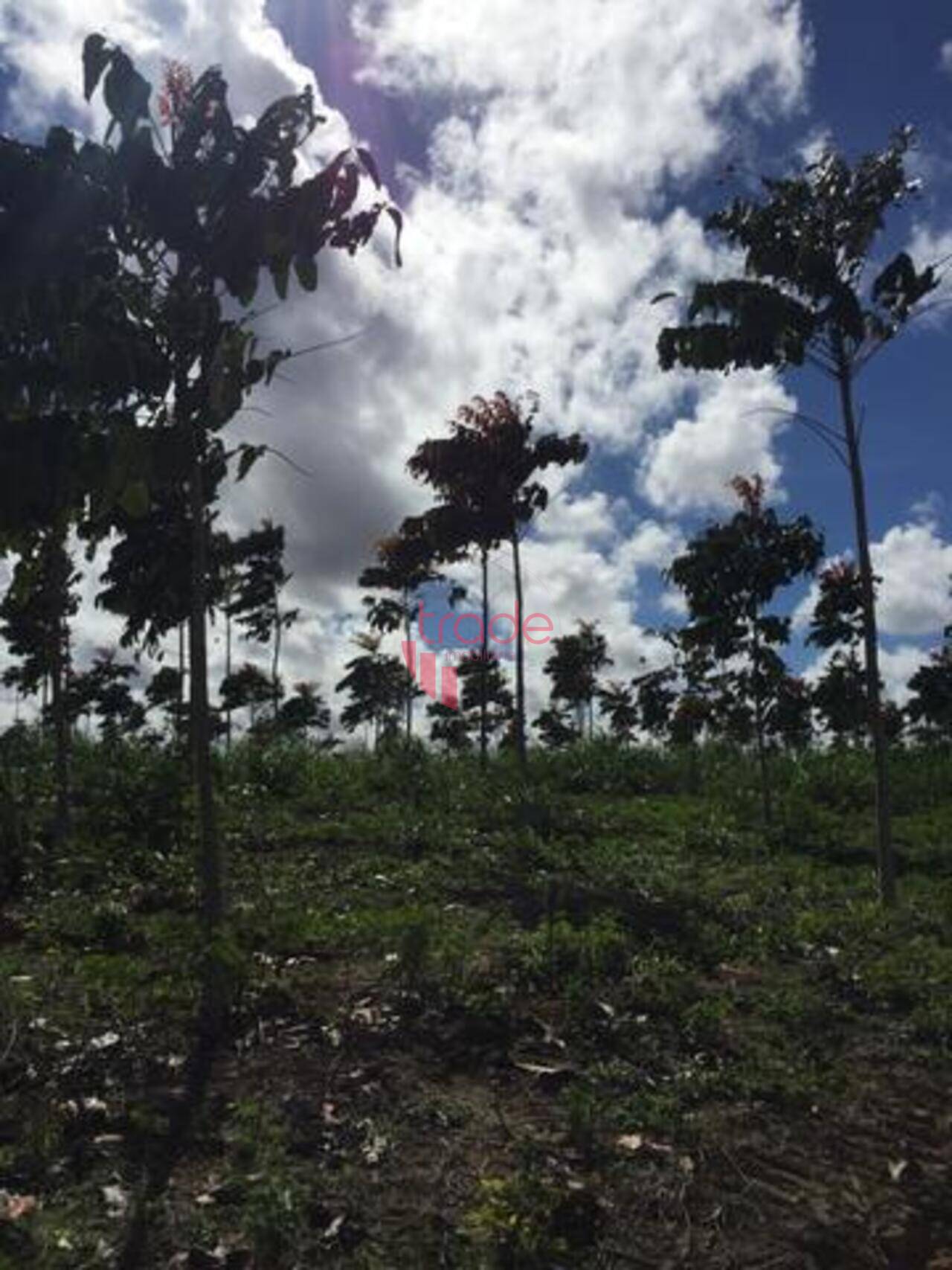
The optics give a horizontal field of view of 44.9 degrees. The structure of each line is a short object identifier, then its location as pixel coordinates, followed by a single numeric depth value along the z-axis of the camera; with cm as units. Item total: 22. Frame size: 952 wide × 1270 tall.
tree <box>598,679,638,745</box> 3306
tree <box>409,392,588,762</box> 1588
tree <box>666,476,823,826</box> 1566
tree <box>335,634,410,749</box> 2975
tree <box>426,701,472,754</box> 3171
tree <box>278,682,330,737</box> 2962
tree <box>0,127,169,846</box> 287
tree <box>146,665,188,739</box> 2347
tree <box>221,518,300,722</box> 2542
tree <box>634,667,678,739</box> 1867
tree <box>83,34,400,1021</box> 493
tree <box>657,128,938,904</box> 1049
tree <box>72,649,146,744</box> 3500
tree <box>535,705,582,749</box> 3416
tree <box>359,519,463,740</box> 1953
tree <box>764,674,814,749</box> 1733
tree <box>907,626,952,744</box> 2388
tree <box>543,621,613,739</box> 3312
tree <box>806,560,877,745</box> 1321
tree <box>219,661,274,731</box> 3222
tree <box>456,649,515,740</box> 3115
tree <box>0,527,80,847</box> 432
